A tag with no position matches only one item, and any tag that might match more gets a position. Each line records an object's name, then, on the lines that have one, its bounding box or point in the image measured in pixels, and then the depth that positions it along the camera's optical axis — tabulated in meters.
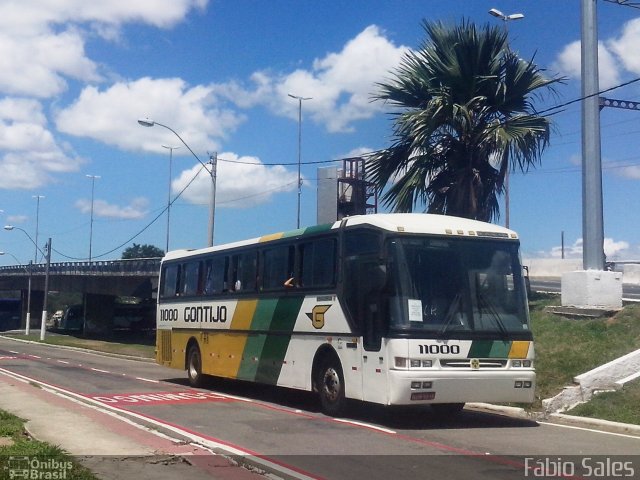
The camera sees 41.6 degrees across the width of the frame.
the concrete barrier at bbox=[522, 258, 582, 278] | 48.90
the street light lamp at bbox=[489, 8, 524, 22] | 29.23
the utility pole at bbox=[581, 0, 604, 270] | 19.48
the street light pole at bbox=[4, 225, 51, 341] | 58.89
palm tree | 21.31
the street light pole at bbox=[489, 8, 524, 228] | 29.28
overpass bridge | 52.38
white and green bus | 12.86
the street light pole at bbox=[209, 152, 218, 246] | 32.00
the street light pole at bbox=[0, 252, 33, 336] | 69.18
